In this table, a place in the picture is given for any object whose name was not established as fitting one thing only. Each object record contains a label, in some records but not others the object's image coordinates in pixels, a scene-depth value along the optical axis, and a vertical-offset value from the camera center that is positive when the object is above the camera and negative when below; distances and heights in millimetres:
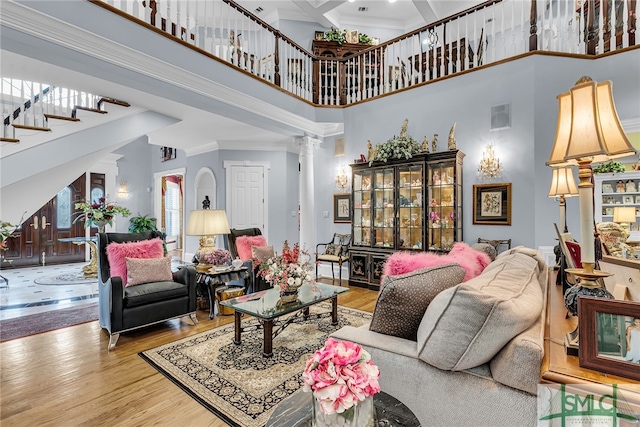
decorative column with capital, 5773 +315
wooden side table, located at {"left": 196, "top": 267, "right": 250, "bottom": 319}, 3726 -840
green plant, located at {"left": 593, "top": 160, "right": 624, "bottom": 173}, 4293 +591
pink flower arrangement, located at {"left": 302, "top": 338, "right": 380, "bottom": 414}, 830 -472
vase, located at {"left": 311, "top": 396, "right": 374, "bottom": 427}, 864 -596
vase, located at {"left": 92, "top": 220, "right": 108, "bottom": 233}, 5656 -183
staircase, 3906 +1491
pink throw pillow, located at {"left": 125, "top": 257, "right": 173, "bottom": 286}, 3180 -626
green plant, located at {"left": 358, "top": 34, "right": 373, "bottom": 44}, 6969 +3980
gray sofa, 1062 -585
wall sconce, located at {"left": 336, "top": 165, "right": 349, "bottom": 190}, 5801 +614
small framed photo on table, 863 -381
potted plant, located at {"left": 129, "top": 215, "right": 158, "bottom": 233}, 8609 -309
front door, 7035 -507
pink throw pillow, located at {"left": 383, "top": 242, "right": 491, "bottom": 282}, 2021 -362
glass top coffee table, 2604 -870
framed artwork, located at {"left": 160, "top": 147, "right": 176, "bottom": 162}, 8581 +1729
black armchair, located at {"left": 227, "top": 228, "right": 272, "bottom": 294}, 4121 -771
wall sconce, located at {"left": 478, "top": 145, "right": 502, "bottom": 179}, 4273 +629
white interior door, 7040 +399
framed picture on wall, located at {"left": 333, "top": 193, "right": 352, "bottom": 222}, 5781 +60
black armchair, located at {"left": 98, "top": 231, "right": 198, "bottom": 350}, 2869 -880
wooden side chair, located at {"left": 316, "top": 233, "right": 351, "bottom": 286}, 5387 -742
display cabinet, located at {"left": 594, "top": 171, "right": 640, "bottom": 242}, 4395 +207
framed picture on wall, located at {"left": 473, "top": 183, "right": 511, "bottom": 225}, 4195 +82
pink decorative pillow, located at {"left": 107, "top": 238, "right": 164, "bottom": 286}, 3176 -438
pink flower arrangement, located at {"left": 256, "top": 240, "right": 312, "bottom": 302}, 2822 -582
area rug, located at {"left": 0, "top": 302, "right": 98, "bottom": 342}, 3227 -1268
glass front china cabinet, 4473 +22
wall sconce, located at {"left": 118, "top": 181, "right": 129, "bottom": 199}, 8648 +641
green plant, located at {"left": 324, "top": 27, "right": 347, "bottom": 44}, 6934 +4046
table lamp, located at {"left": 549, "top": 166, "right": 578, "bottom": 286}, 1958 +134
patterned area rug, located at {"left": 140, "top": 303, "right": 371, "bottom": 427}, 1993 -1264
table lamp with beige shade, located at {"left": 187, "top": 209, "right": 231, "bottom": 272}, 3699 -143
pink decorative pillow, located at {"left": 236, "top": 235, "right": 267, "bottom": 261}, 4500 -498
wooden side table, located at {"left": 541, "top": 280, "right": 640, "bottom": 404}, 838 -493
